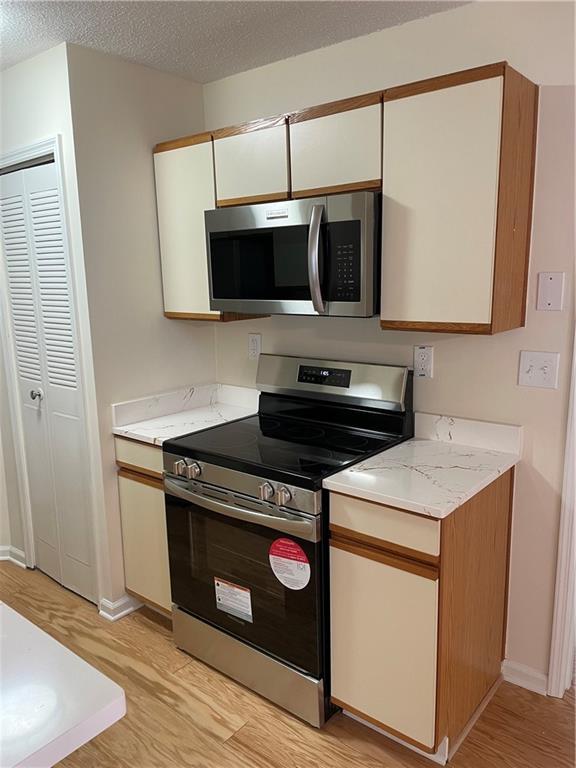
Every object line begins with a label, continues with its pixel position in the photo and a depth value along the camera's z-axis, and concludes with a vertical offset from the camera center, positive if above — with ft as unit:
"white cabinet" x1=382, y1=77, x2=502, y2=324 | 5.63 +0.74
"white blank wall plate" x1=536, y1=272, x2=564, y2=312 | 6.30 -0.19
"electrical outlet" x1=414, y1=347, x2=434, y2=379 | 7.32 -1.06
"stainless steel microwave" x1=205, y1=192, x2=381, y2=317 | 6.38 +0.26
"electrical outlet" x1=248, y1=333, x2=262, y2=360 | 9.20 -1.02
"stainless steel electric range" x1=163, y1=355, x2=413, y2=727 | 6.24 -2.70
